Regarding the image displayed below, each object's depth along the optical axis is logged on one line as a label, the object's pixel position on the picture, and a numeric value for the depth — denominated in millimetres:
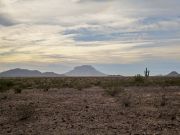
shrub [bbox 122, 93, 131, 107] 11022
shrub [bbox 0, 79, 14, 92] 19332
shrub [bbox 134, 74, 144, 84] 27507
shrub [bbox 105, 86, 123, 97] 15510
